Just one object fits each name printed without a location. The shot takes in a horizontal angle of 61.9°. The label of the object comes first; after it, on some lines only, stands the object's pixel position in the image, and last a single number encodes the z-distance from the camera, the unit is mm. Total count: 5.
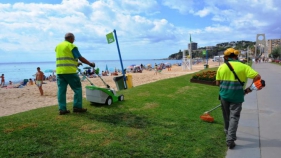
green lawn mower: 6082
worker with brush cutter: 4035
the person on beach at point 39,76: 15297
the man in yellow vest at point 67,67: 4922
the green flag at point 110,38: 12070
